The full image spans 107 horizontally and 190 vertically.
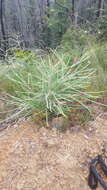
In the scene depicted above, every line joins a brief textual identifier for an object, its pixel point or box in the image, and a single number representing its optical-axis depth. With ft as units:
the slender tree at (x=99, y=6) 17.70
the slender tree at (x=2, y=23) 17.32
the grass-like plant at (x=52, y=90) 4.65
